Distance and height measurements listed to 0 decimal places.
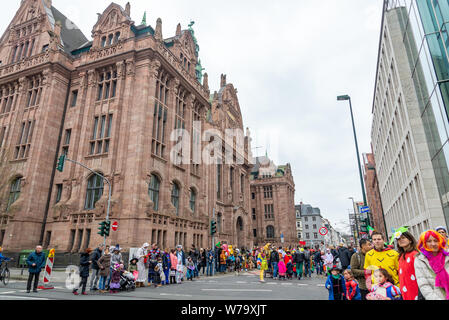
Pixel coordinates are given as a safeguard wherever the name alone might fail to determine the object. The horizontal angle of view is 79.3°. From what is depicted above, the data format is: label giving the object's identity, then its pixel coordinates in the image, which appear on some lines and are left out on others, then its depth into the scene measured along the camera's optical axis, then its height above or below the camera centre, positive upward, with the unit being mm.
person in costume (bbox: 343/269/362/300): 6133 -897
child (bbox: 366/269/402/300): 4125 -642
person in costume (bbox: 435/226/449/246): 5806 +296
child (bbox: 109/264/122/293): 11281 -1224
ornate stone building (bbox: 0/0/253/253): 22516 +10717
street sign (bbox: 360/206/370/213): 17688 +2285
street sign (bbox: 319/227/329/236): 18336 +1005
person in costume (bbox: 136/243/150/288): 13109 -737
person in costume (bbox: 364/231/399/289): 4803 -240
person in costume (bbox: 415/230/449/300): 3369 -274
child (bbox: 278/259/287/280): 17234 -1284
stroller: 11602 -1333
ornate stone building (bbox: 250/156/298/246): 64225 +9329
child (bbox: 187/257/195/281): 16641 -1158
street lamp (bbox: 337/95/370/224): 20503 +10857
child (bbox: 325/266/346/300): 6367 -872
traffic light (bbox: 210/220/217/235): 20766 +1544
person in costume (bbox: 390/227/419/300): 3801 -261
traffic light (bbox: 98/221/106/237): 15630 +1135
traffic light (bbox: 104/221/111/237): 15823 +1228
